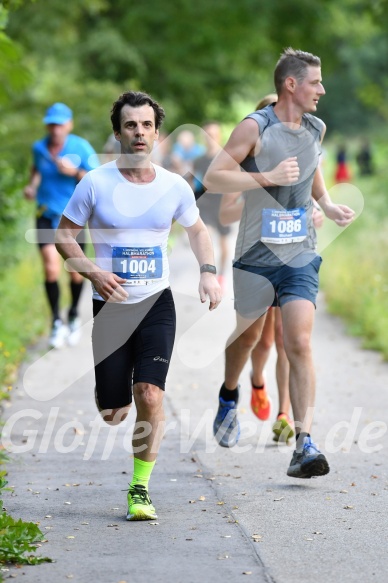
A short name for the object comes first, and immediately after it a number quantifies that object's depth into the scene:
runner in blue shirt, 23.16
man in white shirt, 12.03
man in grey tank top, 13.62
